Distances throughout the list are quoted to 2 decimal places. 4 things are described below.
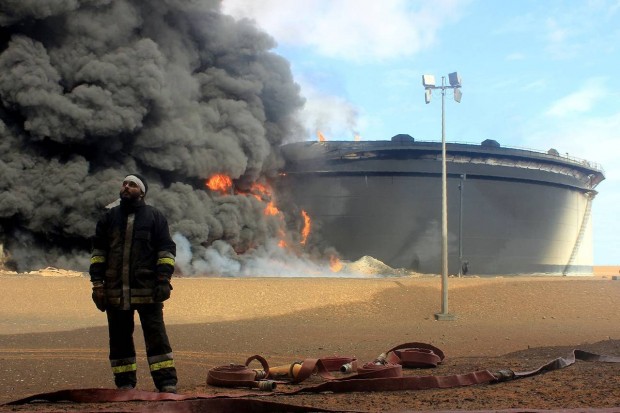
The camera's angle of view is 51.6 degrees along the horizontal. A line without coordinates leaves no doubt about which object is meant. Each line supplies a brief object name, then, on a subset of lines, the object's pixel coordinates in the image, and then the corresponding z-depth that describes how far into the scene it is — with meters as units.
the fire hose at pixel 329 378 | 4.61
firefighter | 5.36
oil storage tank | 35.19
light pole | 16.06
